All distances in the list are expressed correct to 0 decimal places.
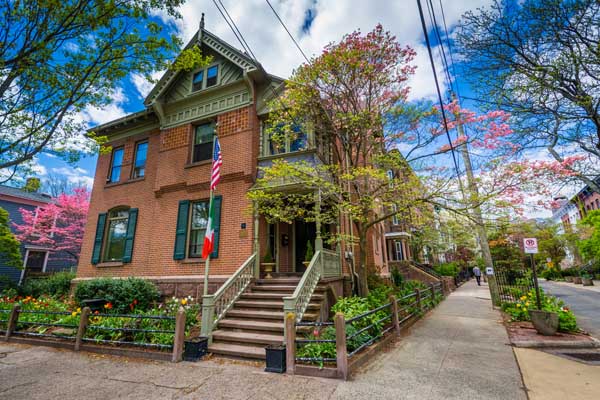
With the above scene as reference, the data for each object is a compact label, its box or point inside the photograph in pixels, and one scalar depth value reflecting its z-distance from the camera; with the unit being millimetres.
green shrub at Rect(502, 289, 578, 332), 7215
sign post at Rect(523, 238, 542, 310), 7938
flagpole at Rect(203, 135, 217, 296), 7023
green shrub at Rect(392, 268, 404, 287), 14586
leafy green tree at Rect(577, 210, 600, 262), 22250
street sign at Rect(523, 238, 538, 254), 7990
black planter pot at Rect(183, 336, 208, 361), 5777
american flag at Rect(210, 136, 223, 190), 7902
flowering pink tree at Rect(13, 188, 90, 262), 20438
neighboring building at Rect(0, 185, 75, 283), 19469
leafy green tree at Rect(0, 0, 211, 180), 6023
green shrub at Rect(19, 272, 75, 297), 12562
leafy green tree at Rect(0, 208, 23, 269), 14949
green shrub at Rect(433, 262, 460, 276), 26547
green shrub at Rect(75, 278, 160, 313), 8961
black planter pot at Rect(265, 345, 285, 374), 5008
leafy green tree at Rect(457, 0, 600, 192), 6316
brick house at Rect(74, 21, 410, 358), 8852
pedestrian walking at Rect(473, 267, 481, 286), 26875
